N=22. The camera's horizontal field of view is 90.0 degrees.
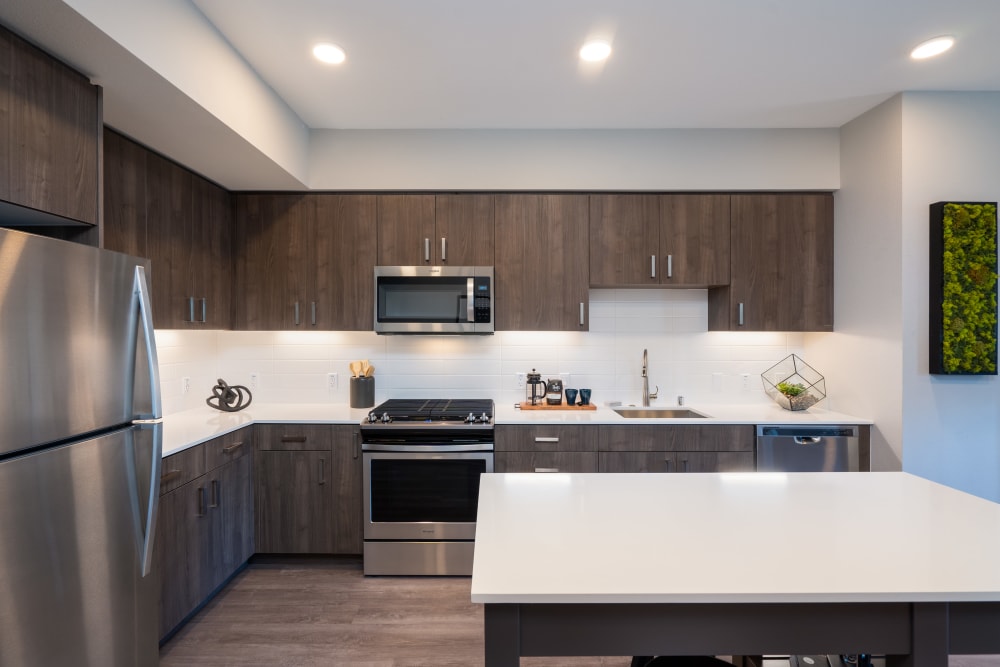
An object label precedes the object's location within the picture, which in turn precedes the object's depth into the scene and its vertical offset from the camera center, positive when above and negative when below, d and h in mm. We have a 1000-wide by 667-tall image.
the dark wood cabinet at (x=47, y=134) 1424 +631
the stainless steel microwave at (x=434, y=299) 3158 +225
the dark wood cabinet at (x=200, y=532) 2191 -969
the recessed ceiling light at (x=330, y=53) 2227 +1283
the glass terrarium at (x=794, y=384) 3188 -344
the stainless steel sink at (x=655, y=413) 3389 -540
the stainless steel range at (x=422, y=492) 2885 -911
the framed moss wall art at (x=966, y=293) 2549 +198
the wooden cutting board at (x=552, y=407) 3307 -482
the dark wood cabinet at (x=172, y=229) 2252 +557
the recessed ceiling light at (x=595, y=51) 2215 +1281
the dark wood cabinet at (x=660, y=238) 3223 +618
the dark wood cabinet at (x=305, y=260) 3232 +488
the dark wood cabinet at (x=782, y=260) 3211 +470
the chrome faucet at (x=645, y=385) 3406 -349
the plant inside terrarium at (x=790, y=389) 3193 -360
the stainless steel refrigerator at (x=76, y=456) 1179 -320
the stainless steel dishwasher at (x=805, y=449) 2902 -679
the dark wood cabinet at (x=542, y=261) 3223 +472
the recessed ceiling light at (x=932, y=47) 2193 +1278
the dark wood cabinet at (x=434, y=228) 3223 +690
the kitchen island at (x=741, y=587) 987 -506
